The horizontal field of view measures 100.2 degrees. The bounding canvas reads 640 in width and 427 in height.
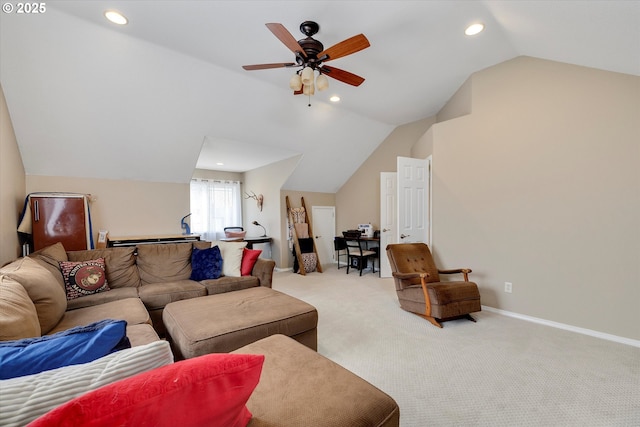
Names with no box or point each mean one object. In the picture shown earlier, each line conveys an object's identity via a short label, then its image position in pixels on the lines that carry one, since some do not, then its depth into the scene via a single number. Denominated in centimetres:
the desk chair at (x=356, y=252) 531
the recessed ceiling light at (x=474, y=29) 256
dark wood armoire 328
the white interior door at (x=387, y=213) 504
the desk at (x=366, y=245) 535
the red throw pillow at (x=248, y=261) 339
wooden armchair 295
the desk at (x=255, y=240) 556
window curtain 668
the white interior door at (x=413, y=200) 408
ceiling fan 213
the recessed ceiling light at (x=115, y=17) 230
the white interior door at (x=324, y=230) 626
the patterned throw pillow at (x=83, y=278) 252
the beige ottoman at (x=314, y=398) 101
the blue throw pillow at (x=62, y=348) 72
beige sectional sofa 175
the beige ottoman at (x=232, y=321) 182
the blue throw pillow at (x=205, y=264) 323
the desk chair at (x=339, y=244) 587
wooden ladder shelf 552
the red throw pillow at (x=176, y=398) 48
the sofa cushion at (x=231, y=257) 336
